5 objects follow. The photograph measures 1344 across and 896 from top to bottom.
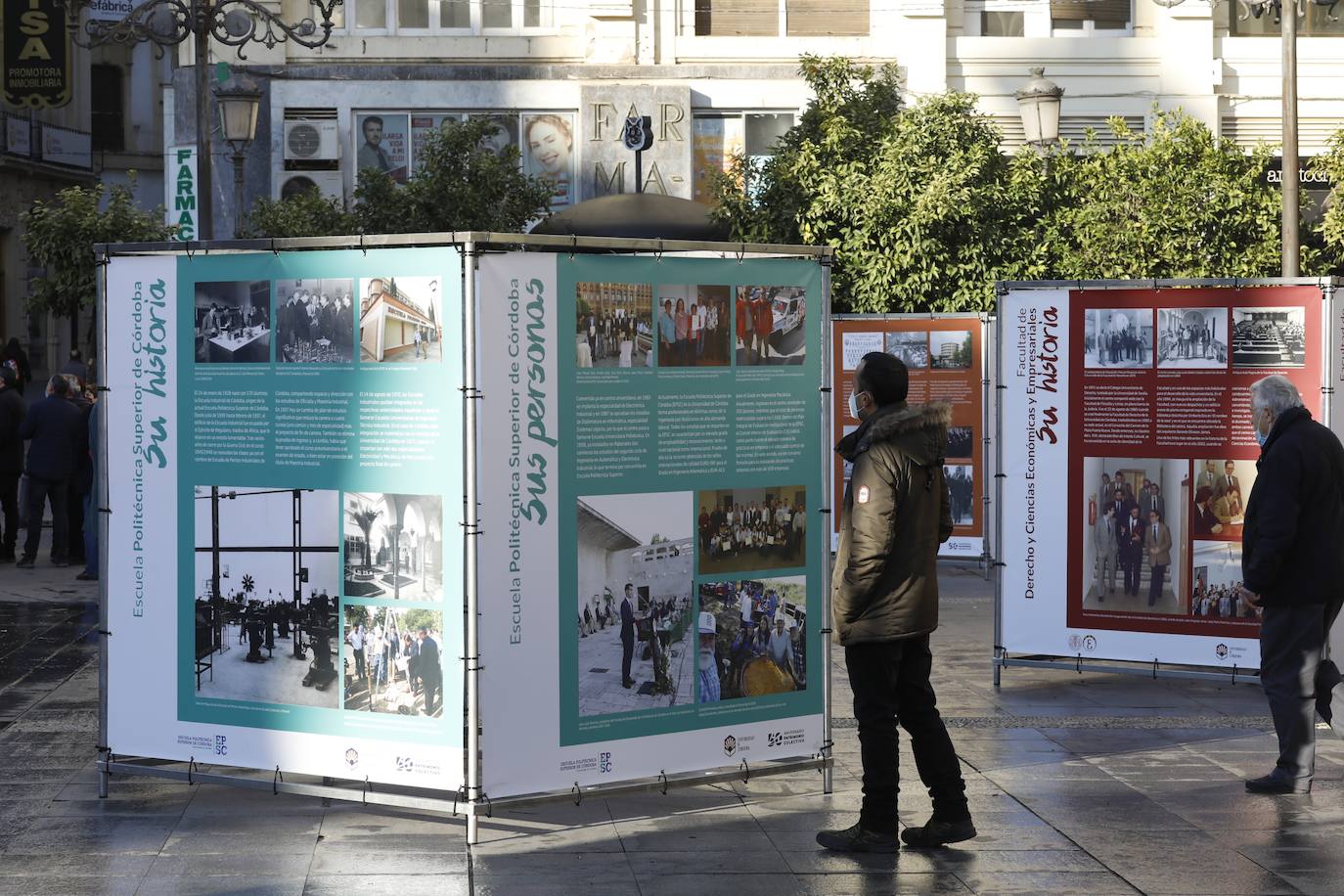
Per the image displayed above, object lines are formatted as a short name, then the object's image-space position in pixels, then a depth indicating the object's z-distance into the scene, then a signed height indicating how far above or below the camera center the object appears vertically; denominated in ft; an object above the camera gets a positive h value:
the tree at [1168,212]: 72.02 +8.76
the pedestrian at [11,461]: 60.54 -0.75
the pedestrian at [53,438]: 57.31 +0.00
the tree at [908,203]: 67.97 +8.85
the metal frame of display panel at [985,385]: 57.11 +1.47
